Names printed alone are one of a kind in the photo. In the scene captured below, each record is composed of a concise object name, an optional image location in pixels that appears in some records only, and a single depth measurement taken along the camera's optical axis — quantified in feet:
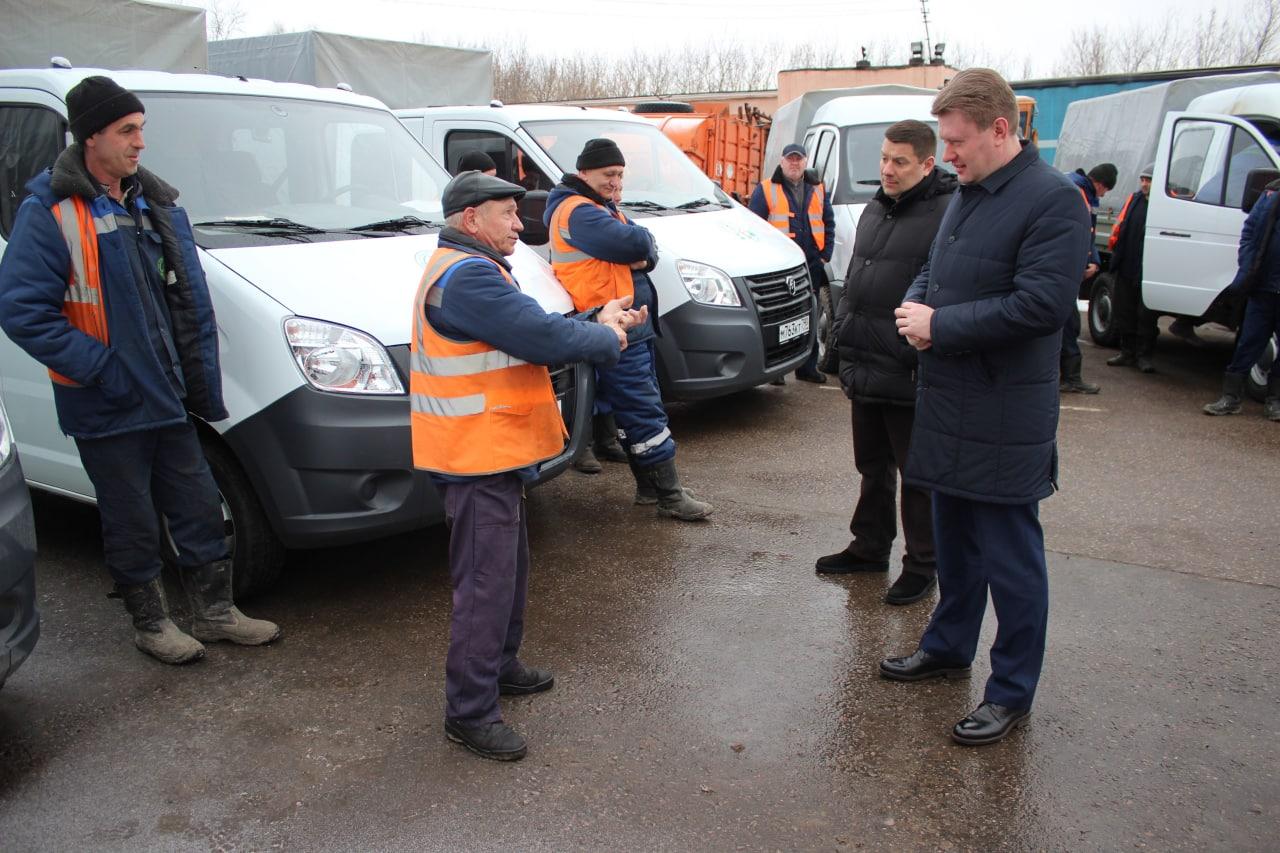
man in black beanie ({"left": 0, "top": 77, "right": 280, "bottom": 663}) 11.10
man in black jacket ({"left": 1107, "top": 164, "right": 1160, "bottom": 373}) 29.12
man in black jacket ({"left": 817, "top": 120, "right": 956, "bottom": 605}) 13.37
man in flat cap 9.95
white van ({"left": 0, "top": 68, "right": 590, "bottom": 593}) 12.53
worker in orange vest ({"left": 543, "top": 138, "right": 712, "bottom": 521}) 16.80
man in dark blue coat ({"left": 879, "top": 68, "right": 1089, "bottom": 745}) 10.00
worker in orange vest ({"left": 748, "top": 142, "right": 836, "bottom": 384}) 28.68
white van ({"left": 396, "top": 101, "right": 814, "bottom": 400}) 21.42
